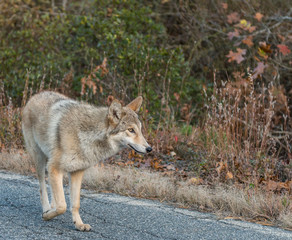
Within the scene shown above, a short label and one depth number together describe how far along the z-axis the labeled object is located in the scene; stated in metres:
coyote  10.12
